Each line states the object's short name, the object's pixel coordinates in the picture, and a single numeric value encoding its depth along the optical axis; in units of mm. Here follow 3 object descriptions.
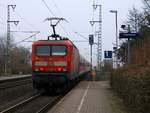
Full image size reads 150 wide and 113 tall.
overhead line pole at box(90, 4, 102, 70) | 60578
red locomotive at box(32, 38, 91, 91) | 25172
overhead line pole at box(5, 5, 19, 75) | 60262
